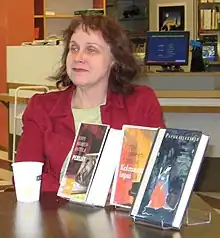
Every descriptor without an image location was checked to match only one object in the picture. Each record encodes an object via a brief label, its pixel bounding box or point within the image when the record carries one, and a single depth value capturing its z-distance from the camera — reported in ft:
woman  6.72
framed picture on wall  27.66
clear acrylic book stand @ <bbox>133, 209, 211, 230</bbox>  4.75
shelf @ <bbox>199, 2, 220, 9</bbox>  28.04
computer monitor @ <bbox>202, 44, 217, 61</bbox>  19.67
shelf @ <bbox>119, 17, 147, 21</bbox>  29.60
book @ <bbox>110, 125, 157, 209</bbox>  5.27
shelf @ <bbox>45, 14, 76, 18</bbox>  25.91
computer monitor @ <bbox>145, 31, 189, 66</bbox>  17.43
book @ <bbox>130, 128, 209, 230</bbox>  4.72
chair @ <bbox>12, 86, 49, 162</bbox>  18.45
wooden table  4.63
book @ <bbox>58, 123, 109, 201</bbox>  5.53
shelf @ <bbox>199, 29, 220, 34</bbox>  27.85
